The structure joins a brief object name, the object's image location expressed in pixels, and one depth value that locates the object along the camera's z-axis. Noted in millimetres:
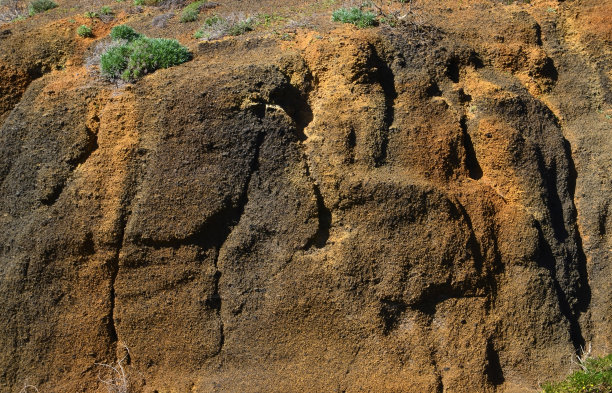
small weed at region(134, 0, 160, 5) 9516
